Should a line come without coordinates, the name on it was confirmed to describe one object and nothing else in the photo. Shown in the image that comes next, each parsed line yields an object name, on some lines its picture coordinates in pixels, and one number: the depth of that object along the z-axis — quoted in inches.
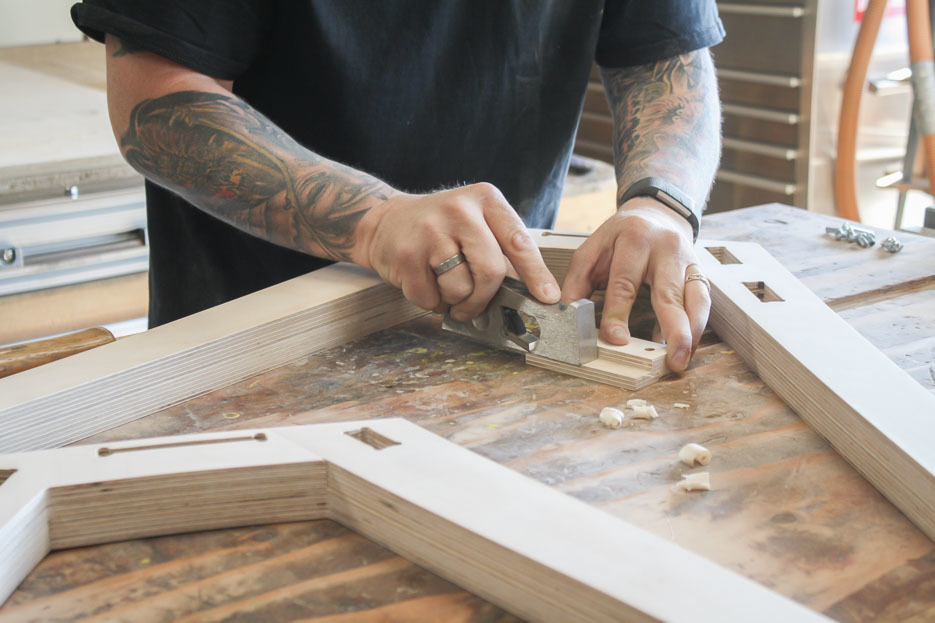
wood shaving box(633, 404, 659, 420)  39.3
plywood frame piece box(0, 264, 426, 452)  38.8
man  47.5
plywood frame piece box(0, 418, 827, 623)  26.4
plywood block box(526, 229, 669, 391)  42.4
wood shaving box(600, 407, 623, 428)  38.4
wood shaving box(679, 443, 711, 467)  35.2
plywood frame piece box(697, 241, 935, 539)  33.1
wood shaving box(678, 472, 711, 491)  33.5
